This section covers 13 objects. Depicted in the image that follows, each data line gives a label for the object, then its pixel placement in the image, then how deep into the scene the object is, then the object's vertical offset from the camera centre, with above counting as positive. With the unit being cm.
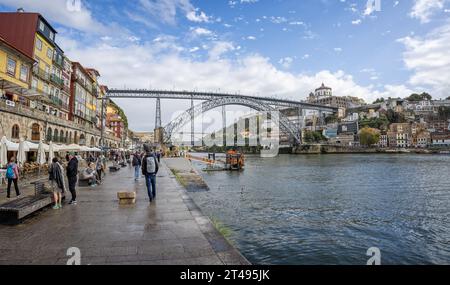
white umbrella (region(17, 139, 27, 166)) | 1200 -8
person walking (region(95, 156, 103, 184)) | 1313 -75
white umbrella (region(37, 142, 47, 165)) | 1399 -11
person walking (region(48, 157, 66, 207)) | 714 -72
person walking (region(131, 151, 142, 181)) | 1451 -64
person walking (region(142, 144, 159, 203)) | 822 -53
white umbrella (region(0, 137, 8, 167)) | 1116 +4
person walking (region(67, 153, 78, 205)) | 787 -62
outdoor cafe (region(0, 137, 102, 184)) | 1123 -13
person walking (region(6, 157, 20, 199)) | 905 -69
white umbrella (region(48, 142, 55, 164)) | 1463 +4
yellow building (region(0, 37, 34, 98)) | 2048 +652
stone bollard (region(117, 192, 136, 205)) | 780 -124
